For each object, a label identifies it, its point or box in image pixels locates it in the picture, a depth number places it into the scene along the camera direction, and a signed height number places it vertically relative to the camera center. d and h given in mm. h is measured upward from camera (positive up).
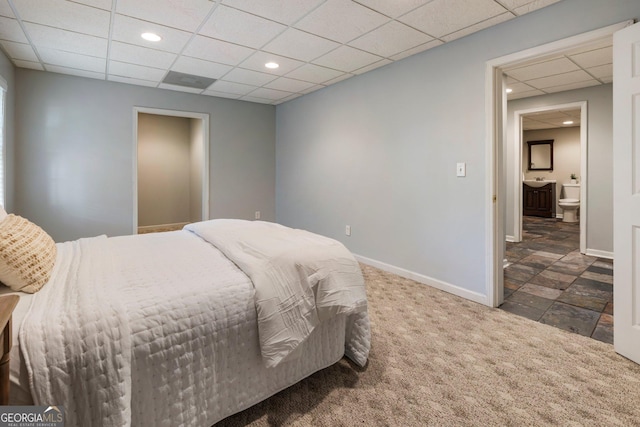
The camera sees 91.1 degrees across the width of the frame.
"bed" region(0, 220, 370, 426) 984 -456
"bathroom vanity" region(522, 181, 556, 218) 7844 +179
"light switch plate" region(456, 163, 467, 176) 2845 +334
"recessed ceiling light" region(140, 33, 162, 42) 2703 +1493
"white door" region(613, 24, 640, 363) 1817 +98
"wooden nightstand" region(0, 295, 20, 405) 797 -367
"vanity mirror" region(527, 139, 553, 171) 8236 +1346
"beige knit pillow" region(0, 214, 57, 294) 1172 -200
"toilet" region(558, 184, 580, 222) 7116 +69
